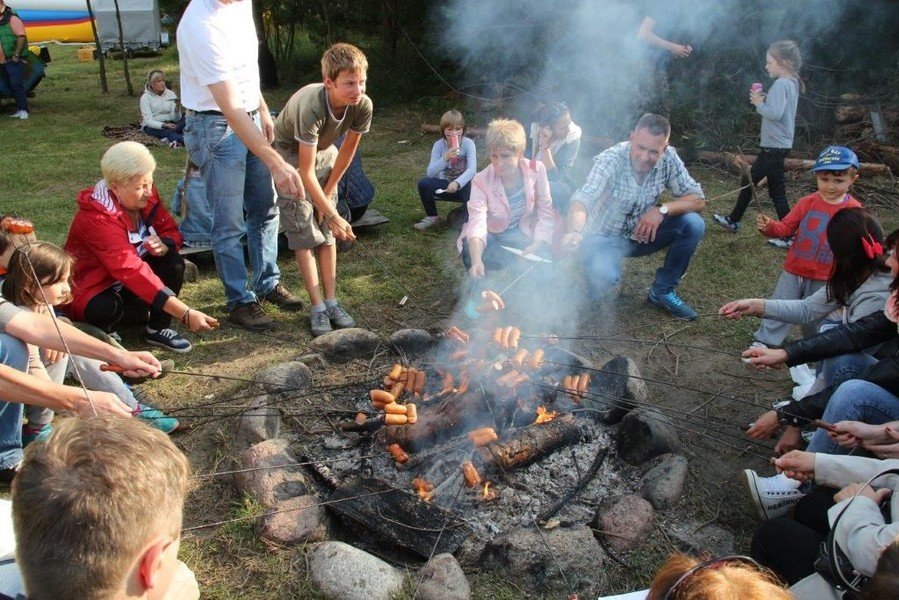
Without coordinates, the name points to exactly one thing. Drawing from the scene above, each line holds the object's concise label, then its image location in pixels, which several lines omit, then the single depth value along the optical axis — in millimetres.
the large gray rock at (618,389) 3988
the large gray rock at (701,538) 3107
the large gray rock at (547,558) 2906
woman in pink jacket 5059
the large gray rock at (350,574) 2725
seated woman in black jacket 3195
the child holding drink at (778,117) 6754
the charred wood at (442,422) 3740
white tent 18719
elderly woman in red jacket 4176
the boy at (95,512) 1542
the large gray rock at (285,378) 3973
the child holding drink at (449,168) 7031
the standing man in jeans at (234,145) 4066
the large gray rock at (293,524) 3016
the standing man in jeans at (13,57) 11914
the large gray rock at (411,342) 4598
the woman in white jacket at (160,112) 10398
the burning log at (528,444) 3527
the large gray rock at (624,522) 3078
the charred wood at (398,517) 3096
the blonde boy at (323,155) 4355
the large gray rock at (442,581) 2717
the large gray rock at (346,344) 4539
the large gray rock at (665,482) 3297
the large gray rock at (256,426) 3594
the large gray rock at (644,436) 3633
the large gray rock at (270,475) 3230
